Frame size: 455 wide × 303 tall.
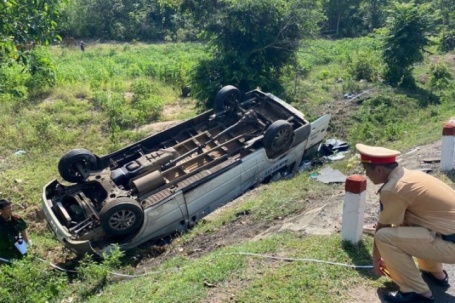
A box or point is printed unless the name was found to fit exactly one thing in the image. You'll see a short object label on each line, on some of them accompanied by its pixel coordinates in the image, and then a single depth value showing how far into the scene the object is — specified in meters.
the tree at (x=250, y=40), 13.92
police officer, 4.05
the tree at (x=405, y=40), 14.52
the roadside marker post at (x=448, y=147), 6.80
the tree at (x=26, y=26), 6.98
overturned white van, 7.45
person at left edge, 6.70
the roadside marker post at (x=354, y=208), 4.94
